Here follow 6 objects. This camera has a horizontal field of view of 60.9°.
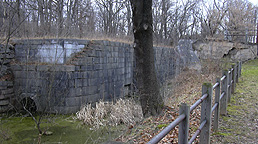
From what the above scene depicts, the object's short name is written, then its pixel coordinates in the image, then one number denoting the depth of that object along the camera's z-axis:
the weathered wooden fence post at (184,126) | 2.15
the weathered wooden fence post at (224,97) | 4.93
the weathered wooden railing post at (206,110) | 3.17
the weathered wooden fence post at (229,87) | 5.98
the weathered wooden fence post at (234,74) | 7.07
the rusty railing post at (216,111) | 4.15
